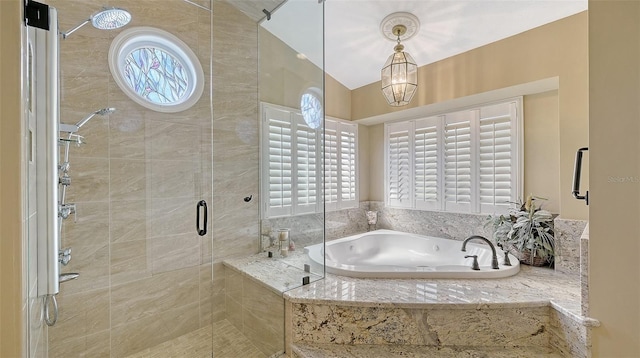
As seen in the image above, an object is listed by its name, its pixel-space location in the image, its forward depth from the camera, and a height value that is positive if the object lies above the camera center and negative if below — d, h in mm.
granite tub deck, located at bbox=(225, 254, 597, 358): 1571 -881
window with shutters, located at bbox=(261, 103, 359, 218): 2545 +145
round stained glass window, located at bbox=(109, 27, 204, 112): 1992 +892
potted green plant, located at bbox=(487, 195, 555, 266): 2180 -475
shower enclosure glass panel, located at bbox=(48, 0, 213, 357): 1811 -170
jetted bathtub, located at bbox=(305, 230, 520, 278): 2021 -744
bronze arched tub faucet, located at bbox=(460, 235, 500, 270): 2078 -652
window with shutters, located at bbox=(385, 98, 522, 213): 2641 +198
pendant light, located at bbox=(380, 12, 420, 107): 2139 +864
